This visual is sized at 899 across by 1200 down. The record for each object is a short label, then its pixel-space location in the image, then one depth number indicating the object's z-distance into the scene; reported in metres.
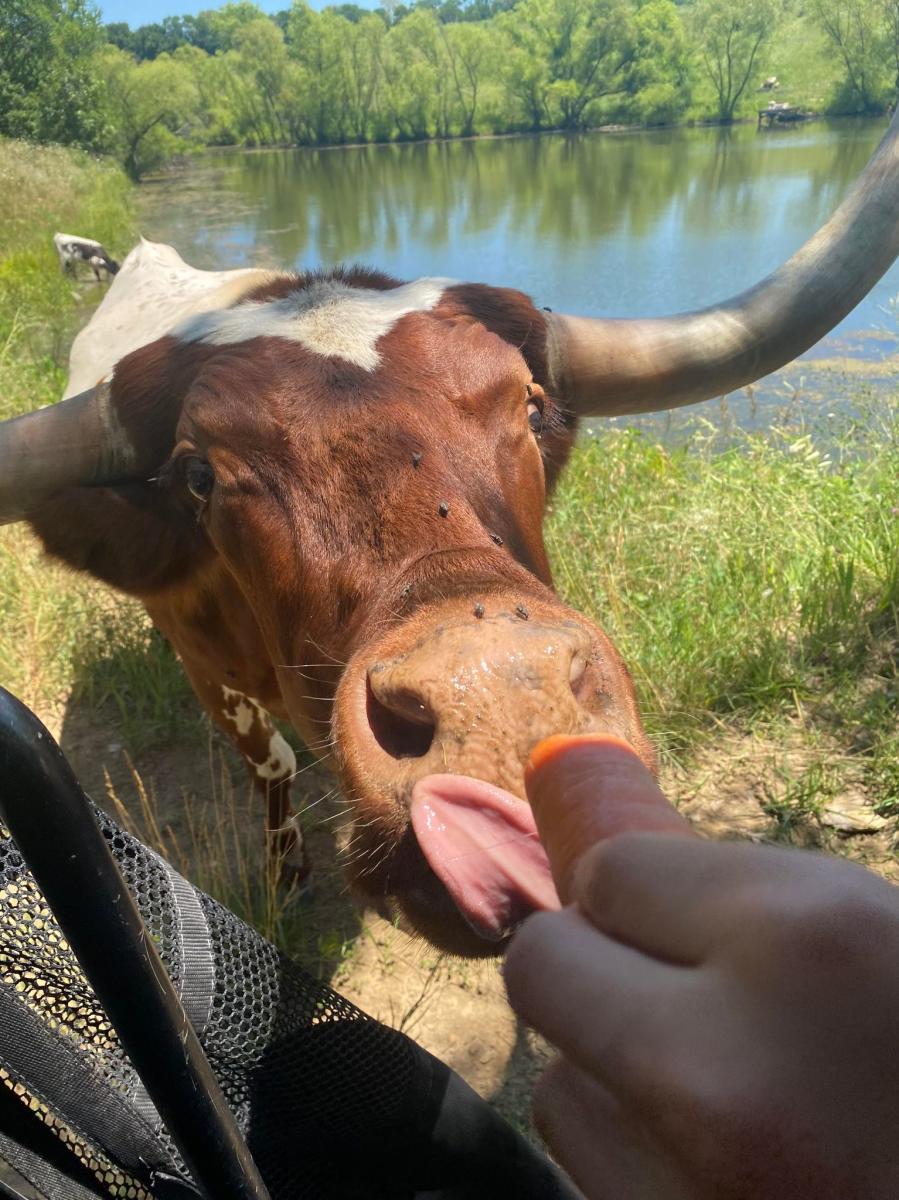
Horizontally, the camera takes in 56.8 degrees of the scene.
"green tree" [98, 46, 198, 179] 42.12
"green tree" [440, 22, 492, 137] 53.84
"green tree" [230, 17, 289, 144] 59.44
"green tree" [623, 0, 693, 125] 32.03
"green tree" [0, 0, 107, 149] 34.34
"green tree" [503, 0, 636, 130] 35.12
